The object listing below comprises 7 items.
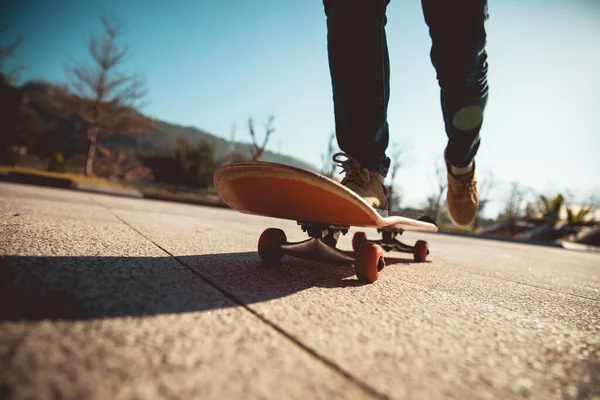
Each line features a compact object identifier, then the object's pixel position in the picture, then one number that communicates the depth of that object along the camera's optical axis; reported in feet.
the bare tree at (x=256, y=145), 72.36
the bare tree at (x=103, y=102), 51.65
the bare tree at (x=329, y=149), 100.49
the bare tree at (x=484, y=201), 100.34
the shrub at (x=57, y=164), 55.47
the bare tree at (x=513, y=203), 114.11
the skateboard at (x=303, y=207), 2.97
